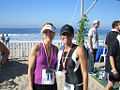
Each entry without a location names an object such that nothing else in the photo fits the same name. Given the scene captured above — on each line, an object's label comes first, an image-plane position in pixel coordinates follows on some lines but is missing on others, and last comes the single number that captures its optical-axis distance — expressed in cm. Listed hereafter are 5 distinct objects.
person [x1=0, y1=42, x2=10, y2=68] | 228
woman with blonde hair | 195
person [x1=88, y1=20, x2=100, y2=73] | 498
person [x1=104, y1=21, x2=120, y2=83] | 324
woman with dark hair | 182
